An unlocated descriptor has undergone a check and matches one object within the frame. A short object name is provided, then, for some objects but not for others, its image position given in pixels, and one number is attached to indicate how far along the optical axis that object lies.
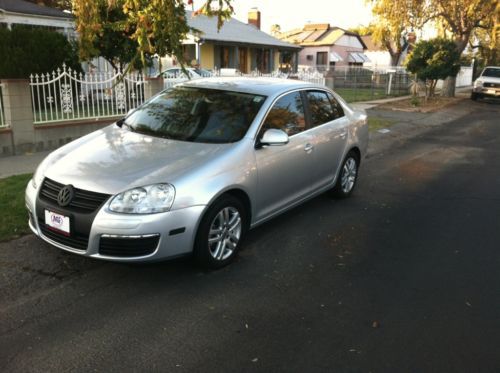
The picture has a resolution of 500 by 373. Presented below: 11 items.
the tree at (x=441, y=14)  23.33
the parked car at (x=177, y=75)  13.43
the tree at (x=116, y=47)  11.59
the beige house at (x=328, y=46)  51.09
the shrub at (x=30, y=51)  11.88
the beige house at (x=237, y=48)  28.55
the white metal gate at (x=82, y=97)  8.91
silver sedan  3.76
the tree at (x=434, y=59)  21.84
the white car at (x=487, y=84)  24.67
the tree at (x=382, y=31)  25.29
